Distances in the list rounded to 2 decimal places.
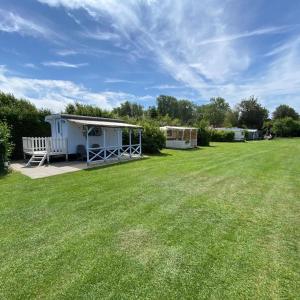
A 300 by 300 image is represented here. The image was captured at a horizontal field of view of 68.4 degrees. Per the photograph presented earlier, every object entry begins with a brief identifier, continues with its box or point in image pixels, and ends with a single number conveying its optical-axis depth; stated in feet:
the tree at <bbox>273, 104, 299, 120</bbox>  205.05
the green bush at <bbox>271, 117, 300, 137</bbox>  164.25
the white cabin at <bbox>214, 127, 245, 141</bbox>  127.83
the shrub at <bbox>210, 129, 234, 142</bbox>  113.39
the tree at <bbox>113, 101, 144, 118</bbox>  179.93
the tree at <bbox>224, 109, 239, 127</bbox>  193.67
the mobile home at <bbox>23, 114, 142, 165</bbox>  37.08
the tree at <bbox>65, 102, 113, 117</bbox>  72.18
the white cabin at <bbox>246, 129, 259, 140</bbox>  152.76
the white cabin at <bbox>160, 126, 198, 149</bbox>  71.42
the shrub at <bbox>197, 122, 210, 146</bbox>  84.02
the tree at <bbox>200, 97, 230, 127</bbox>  214.69
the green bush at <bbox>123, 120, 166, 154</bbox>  54.80
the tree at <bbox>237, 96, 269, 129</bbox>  188.75
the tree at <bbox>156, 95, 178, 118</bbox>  200.54
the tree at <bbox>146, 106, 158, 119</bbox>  139.64
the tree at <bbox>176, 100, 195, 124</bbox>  205.57
